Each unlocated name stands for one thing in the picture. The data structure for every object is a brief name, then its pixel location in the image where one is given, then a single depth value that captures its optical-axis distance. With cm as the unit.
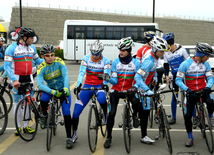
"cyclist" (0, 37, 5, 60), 744
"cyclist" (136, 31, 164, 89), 666
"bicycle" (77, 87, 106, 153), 467
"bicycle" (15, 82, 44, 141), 531
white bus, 2591
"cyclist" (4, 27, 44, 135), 548
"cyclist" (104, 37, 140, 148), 496
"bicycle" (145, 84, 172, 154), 466
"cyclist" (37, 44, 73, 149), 494
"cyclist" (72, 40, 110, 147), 510
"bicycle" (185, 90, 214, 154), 473
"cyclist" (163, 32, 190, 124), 649
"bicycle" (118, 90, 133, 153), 470
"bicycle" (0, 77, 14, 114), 692
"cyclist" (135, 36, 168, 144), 484
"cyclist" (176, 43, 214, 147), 500
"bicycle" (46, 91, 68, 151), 477
